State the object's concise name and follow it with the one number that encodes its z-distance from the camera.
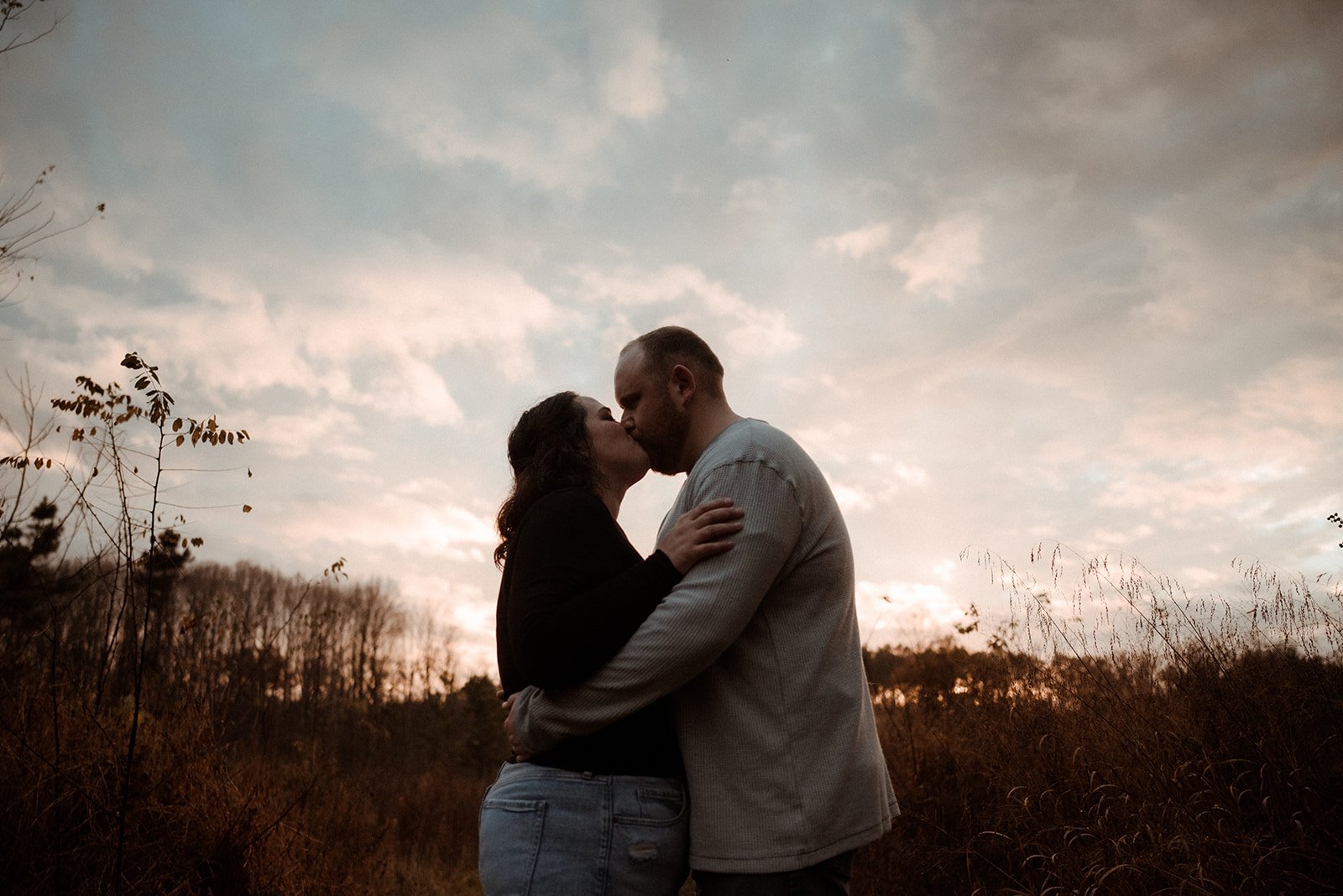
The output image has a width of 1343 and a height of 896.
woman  1.93
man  1.90
